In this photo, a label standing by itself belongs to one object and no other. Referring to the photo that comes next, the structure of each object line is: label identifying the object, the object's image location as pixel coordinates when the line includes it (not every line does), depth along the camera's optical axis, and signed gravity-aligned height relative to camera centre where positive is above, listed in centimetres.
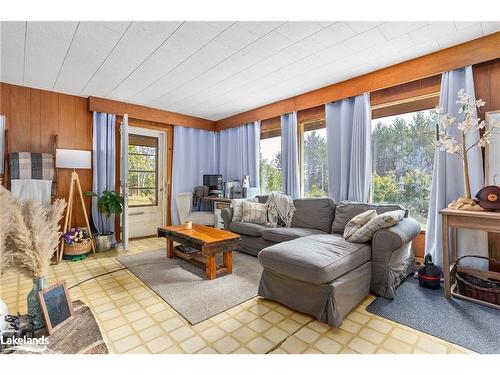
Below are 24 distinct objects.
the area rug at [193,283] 203 -96
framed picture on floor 87 -44
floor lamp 331 +35
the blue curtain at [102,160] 383 +48
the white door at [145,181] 440 +16
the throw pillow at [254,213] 355 -36
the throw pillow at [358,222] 241 -34
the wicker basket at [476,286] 200 -86
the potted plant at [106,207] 361 -26
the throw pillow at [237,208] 373 -30
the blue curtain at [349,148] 310 +53
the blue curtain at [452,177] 235 +10
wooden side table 191 -31
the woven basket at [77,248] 324 -78
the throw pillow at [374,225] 218 -34
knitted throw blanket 349 -30
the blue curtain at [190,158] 477 +64
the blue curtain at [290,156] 389 +53
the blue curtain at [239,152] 455 +74
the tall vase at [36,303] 88 -41
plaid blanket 315 +33
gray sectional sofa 178 -66
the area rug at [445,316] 159 -99
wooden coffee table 256 -60
